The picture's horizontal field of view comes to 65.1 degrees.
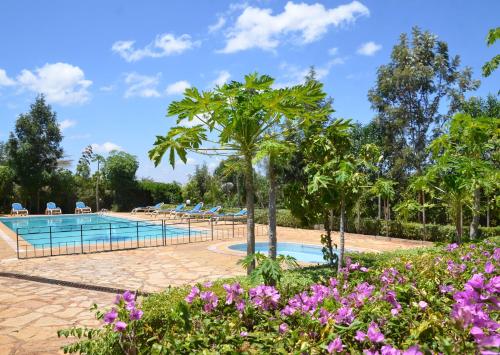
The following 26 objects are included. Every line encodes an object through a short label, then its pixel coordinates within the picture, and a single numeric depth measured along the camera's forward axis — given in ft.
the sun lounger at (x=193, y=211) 72.64
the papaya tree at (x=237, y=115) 15.46
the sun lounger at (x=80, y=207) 91.34
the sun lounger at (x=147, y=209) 89.58
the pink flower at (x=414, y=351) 4.06
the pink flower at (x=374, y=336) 5.03
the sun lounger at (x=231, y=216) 68.13
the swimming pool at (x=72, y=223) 54.20
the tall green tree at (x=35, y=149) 87.40
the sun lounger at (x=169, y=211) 78.12
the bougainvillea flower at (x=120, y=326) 6.03
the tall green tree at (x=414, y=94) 52.70
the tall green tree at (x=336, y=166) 18.58
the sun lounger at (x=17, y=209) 81.71
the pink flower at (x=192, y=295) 7.11
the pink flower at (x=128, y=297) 6.65
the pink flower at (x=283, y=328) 6.09
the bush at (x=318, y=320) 5.06
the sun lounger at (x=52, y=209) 85.51
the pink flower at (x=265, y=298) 7.02
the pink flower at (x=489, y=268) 5.82
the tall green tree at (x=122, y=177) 97.25
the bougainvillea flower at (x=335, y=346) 4.74
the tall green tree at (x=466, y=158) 15.64
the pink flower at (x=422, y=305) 5.97
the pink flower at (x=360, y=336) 5.27
